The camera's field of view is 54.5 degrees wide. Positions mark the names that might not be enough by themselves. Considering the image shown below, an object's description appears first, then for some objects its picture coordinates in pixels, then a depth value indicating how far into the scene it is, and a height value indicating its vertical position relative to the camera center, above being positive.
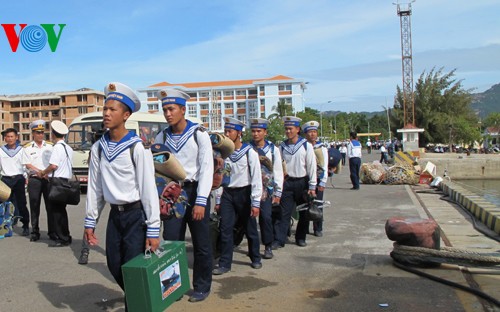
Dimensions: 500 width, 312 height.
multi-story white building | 99.94 +10.44
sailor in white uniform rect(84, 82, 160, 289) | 3.75 -0.30
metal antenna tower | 51.44 +6.53
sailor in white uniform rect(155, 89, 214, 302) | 4.60 -0.30
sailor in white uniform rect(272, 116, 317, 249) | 7.09 -0.49
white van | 14.87 +0.62
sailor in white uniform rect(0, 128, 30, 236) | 8.71 -0.28
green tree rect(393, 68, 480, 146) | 50.43 +3.04
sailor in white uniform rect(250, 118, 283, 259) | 6.52 -0.46
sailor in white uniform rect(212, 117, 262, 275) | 5.78 -0.64
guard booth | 30.28 -0.05
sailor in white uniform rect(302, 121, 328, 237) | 7.99 -0.26
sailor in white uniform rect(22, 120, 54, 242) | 7.92 -0.29
